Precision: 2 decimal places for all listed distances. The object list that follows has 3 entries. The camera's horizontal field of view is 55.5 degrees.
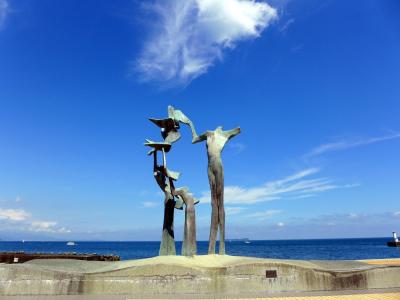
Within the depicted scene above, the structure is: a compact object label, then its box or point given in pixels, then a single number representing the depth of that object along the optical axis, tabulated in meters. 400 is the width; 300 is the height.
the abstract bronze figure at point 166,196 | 12.37
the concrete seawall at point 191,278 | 9.65
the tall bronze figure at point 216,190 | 11.85
